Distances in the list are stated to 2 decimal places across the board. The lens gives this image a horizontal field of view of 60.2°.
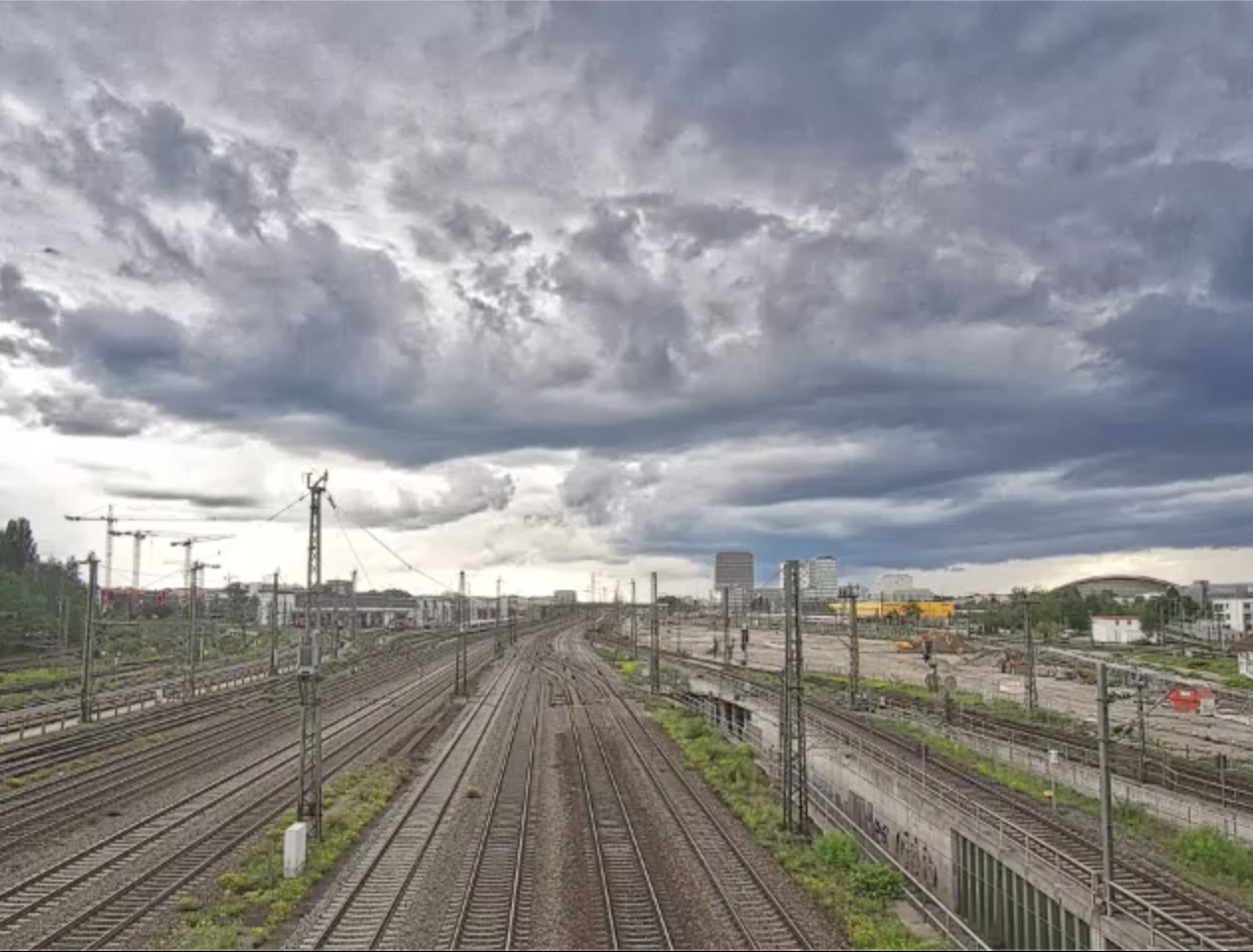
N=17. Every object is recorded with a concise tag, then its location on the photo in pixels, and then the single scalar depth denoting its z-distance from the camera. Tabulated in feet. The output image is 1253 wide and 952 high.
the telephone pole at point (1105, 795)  72.90
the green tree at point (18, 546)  490.08
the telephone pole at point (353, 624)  434.30
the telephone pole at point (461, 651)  242.99
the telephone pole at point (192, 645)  219.43
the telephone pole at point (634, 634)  374.06
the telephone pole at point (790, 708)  111.14
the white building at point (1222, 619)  605.64
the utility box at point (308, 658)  102.53
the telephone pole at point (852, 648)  202.90
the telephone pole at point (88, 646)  179.73
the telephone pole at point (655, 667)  266.16
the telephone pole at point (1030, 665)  178.84
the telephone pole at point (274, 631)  270.67
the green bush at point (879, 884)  86.99
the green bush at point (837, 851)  96.22
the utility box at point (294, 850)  88.02
